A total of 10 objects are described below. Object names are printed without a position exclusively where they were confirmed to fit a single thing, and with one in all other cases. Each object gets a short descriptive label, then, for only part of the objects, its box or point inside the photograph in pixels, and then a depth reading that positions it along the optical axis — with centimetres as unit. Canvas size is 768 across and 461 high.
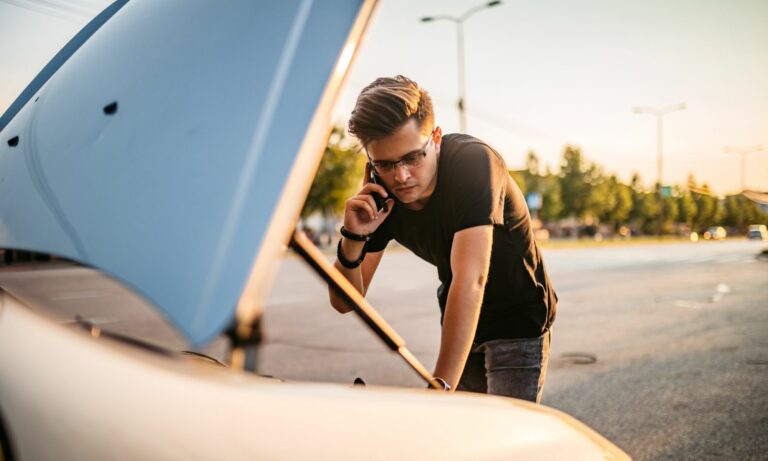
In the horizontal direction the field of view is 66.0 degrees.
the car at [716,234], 8978
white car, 77
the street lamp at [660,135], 4447
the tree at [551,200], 6738
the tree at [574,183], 6681
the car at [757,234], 6212
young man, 143
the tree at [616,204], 7807
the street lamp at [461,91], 2348
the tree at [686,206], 10550
